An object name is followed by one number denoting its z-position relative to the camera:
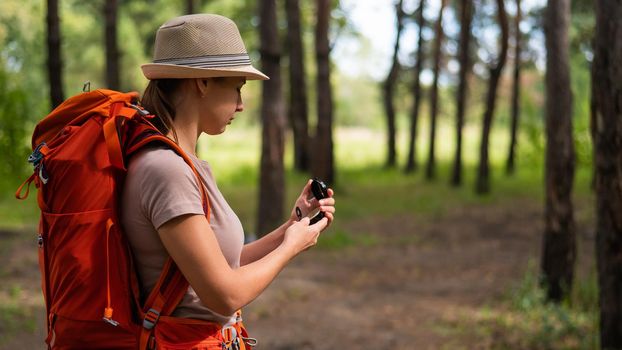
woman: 2.32
